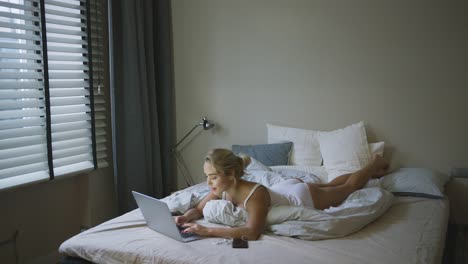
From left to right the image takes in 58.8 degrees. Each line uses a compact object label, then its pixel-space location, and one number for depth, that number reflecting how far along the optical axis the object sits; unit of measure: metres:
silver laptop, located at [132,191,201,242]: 1.93
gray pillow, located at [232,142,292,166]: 3.19
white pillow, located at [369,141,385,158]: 2.96
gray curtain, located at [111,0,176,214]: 3.24
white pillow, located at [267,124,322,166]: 3.15
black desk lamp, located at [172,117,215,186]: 3.82
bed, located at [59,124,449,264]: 1.78
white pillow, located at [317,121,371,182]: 2.92
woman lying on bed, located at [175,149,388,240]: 2.01
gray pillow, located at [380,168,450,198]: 2.57
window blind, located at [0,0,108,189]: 2.56
